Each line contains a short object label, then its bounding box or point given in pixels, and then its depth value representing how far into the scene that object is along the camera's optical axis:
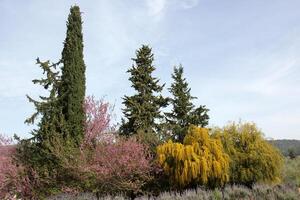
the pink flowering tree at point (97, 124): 18.34
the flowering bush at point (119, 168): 15.79
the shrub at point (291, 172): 22.45
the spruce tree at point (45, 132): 16.78
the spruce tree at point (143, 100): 26.70
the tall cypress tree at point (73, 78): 17.55
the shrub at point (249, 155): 18.30
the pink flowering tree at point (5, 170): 16.75
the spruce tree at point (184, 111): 29.23
